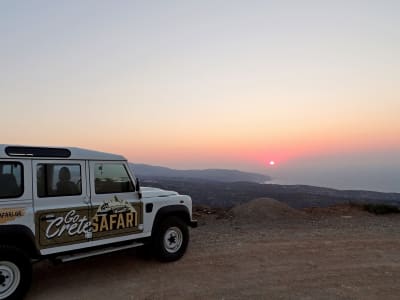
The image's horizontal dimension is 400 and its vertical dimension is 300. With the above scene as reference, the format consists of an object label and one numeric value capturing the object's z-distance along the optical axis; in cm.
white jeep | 552
